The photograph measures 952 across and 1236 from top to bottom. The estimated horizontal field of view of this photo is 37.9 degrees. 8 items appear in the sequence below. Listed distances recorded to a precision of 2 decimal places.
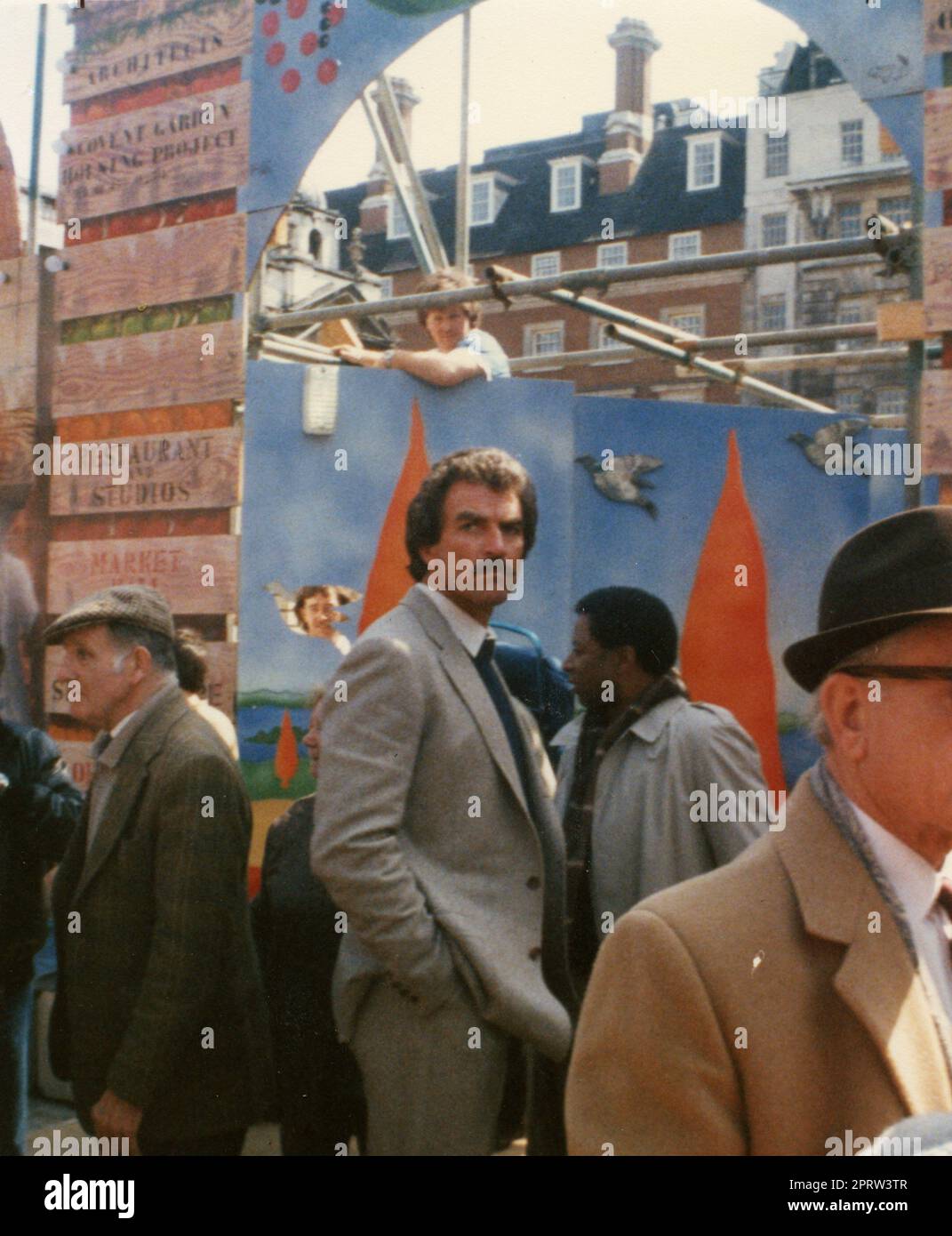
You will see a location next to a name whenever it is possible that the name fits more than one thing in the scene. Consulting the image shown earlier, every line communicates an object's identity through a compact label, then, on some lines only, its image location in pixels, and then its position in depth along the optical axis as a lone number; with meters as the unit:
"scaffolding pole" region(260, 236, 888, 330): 3.88
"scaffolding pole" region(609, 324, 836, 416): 5.39
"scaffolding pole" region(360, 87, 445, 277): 5.10
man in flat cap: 3.08
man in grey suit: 2.74
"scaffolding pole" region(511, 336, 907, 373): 5.27
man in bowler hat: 1.55
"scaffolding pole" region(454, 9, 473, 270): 4.92
